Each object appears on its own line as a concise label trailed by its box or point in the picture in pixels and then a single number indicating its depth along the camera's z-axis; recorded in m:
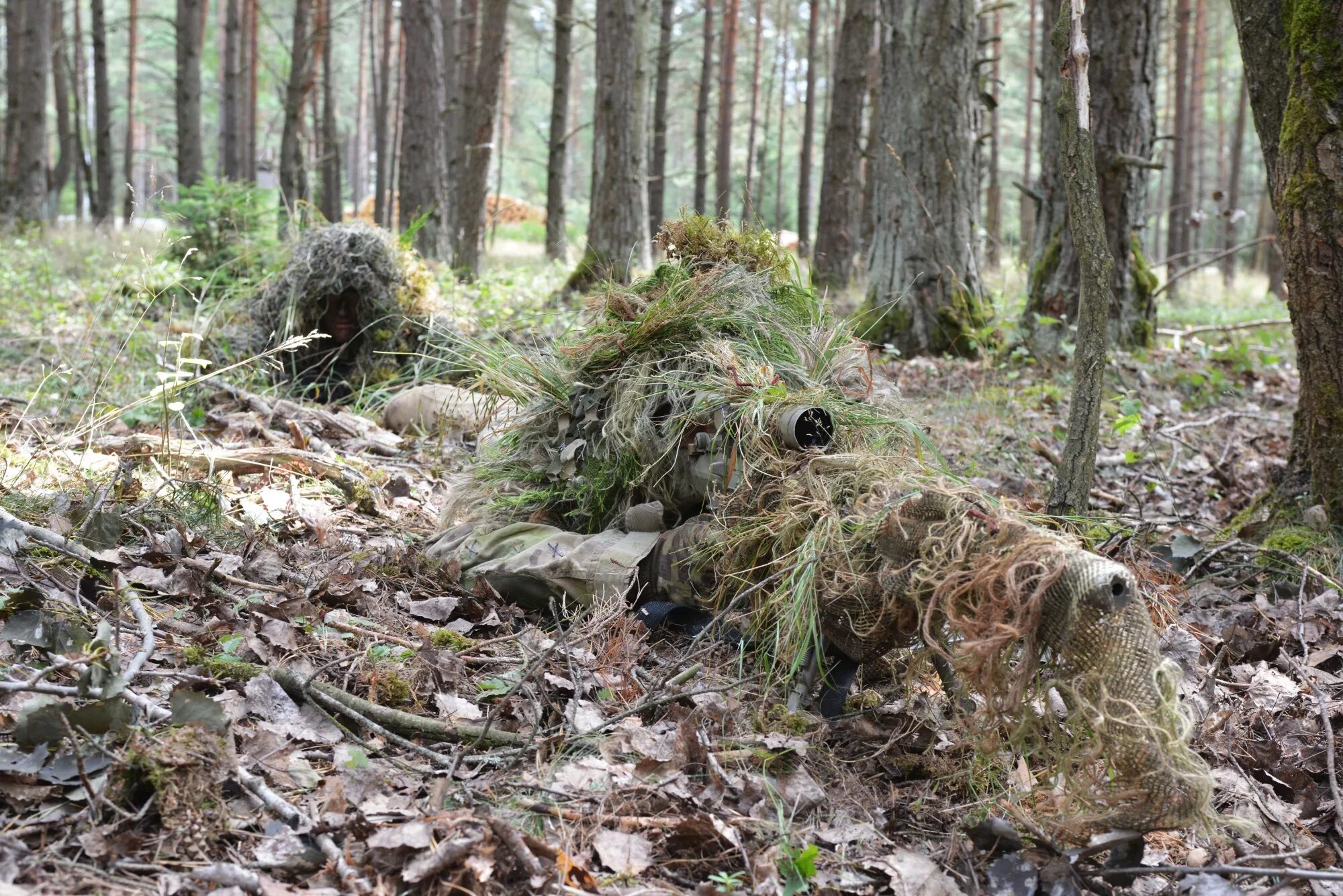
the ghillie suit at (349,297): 6.14
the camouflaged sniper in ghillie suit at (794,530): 1.88
